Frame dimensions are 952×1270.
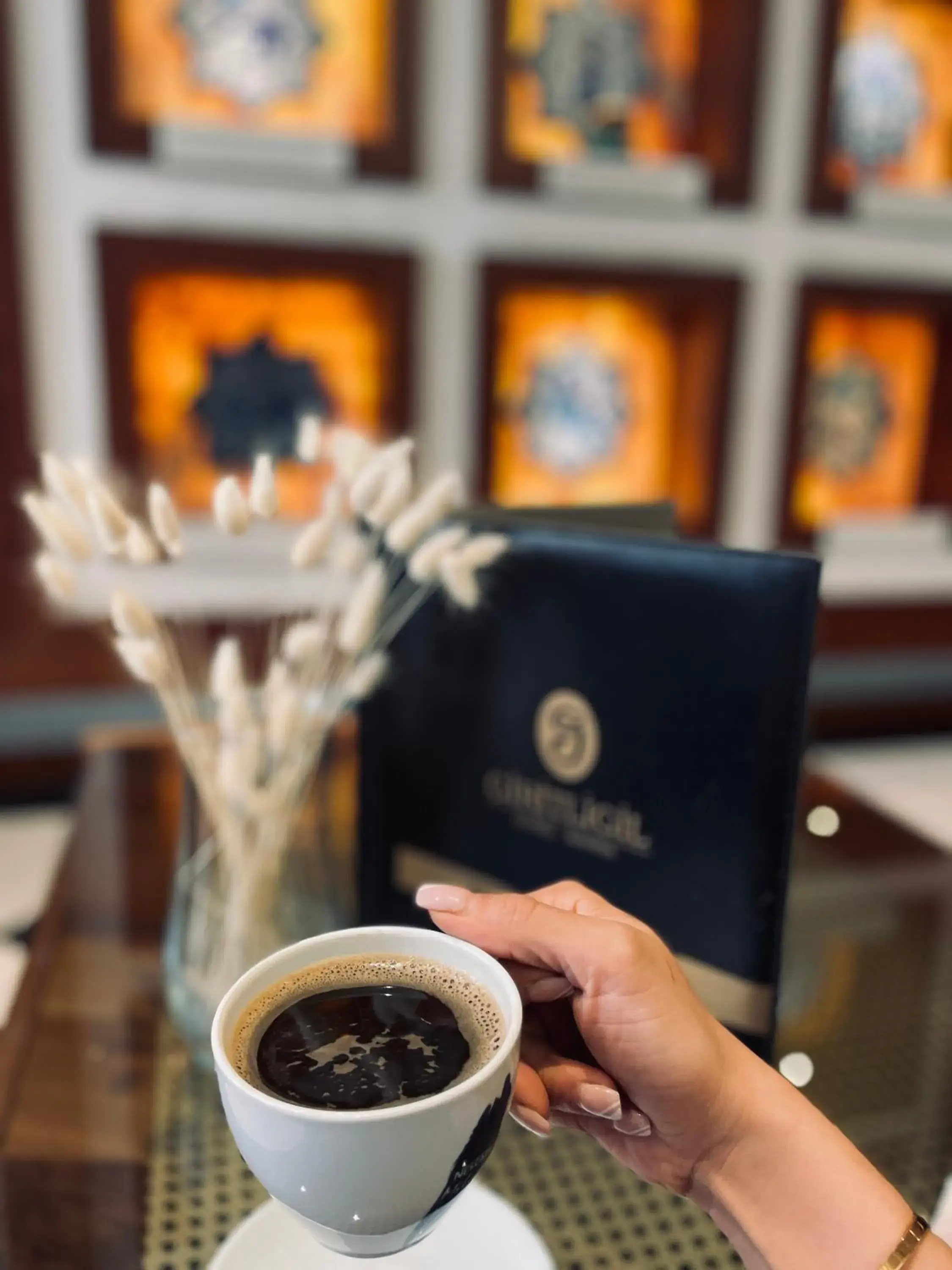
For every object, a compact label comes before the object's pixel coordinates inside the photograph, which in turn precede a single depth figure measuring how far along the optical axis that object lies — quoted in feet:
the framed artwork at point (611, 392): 7.83
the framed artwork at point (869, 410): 8.51
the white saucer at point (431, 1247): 1.79
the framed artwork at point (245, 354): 6.81
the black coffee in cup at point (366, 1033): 1.37
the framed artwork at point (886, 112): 8.07
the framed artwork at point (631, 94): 7.40
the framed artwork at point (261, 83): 6.58
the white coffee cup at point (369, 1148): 1.26
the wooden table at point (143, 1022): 2.16
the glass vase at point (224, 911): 2.48
